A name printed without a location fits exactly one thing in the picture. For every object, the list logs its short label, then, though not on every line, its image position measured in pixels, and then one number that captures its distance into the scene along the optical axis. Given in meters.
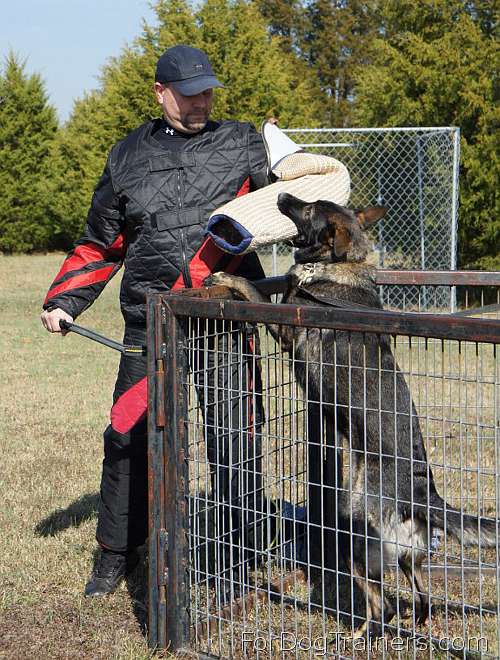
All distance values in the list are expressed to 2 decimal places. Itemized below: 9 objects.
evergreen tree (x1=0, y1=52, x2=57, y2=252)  25.09
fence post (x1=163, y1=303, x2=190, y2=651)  2.91
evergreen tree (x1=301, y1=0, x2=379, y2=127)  35.62
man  3.37
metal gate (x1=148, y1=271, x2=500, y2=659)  2.78
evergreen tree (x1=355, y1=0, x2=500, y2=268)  12.25
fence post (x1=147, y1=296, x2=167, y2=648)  2.93
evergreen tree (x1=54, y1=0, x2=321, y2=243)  15.32
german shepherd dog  2.75
